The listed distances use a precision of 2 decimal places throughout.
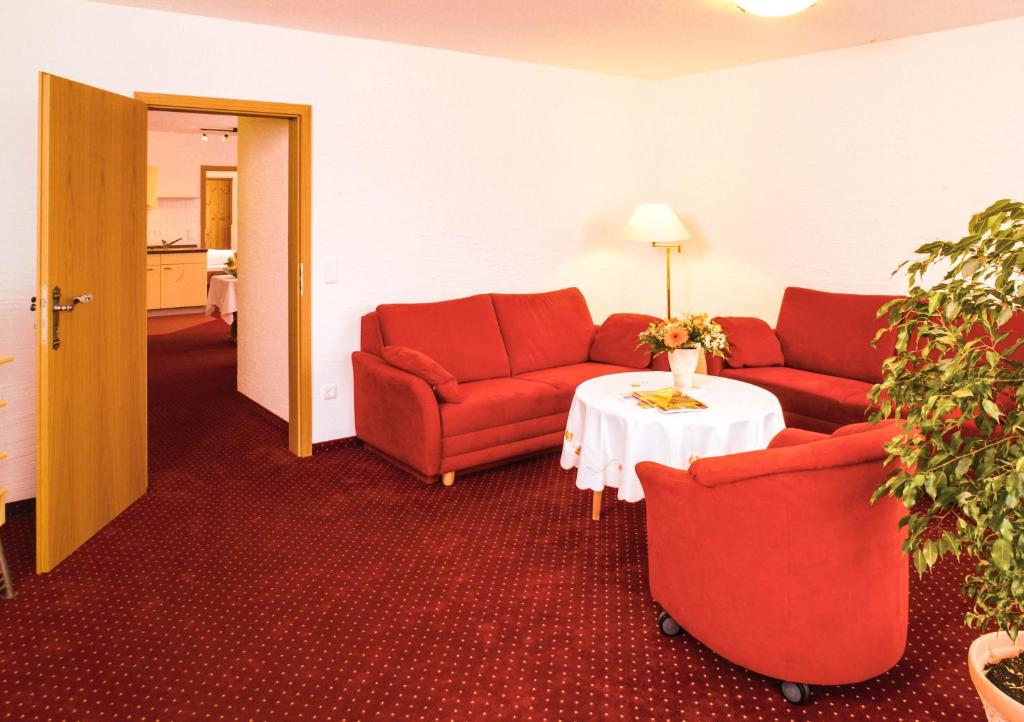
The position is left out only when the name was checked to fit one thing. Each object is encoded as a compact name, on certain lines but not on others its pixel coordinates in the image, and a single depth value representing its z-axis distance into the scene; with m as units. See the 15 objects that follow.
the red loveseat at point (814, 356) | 4.50
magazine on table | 3.54
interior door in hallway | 12.41
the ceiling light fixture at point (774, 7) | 3.32
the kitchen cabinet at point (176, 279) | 10.70
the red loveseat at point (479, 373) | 4.31
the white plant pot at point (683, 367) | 3.83
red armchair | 2.21
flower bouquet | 3.77
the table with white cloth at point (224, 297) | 8.33
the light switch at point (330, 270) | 4.86
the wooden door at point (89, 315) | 3.18
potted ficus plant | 1.62
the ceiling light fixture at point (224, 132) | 10.19
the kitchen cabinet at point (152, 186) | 10.68
